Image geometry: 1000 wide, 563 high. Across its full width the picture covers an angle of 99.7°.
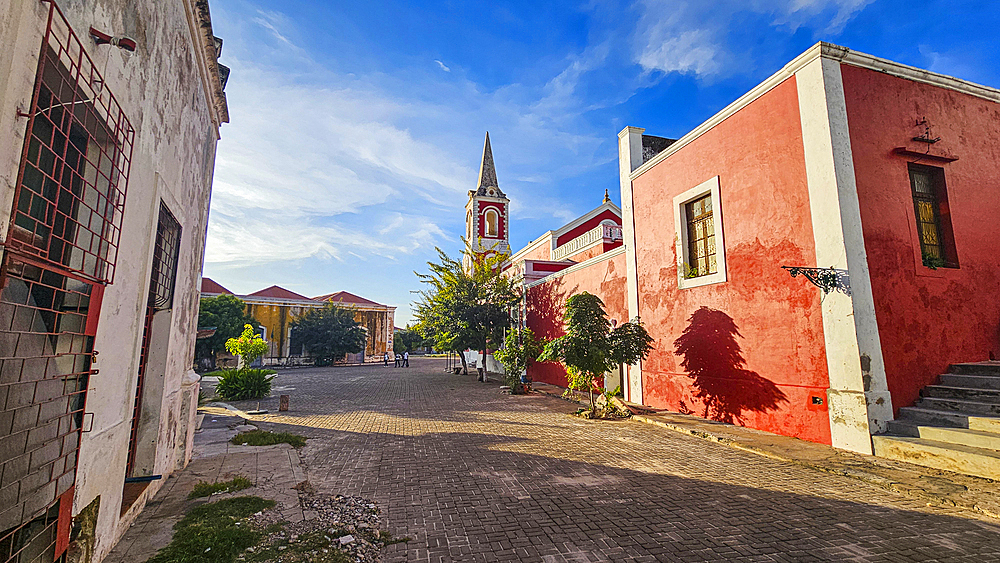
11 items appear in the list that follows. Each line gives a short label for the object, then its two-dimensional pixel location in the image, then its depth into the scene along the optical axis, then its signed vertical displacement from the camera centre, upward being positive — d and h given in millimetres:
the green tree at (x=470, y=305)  18156 +1616
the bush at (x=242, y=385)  13078 -1349
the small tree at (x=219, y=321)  25891 +1218
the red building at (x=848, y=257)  6074 +1421
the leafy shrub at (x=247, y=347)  15383 -214
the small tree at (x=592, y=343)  8906 -7
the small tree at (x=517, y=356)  13117 -430
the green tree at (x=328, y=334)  31469 +551
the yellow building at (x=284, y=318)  32781 +1863
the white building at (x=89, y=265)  1915 +480
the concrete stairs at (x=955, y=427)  4848 -1063
